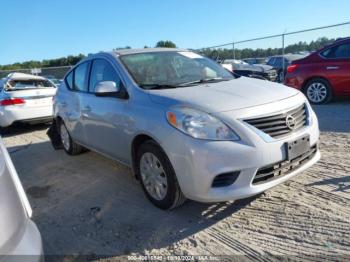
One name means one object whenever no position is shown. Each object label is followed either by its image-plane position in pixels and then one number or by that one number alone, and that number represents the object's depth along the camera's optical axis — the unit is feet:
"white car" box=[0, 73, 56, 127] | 25.48
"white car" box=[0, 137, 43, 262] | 5.17
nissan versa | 9.52
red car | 26.25
